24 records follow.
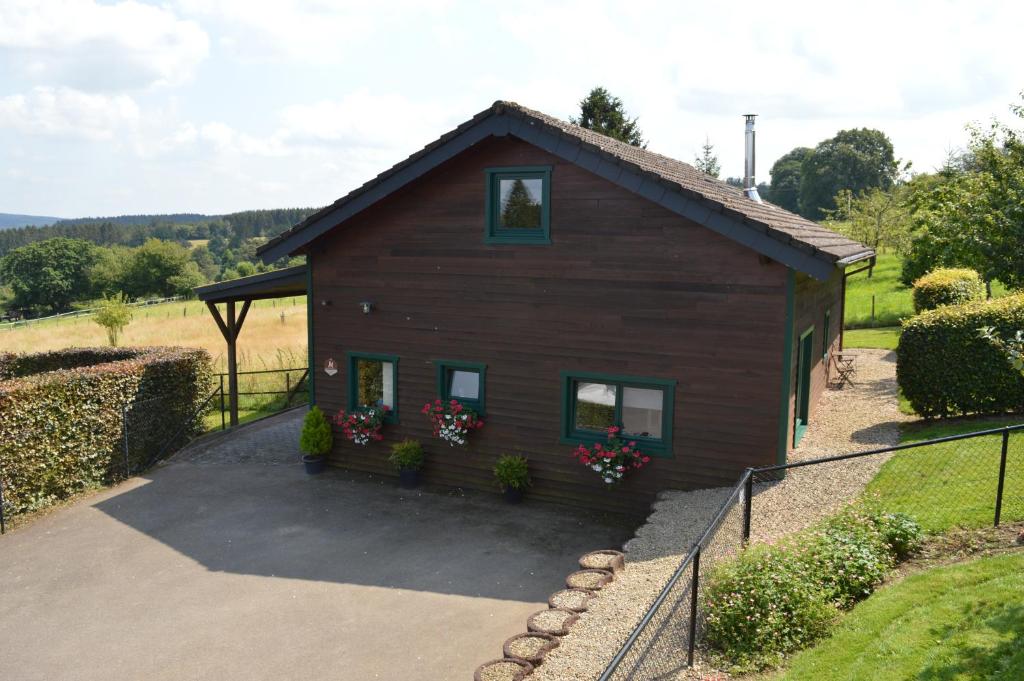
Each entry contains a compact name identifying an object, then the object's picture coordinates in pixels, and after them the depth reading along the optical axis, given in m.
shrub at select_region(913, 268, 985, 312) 19.50
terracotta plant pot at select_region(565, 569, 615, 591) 7.96
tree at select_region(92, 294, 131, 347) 29.83
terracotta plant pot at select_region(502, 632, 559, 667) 6.68
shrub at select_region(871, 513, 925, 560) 7.56
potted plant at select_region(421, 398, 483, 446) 12.12
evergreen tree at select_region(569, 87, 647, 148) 41.22
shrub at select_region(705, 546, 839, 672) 6.24
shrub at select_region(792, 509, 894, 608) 6.84
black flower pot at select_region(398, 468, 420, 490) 12.75
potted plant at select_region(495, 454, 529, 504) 11.80
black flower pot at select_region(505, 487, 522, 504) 11.91
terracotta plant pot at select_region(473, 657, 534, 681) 6.45
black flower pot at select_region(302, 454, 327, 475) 13.64
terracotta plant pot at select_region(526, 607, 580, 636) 7.07
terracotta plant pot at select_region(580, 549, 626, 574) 8.34
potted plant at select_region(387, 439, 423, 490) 12.63
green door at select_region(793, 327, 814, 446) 12.78
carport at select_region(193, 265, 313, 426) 14.02
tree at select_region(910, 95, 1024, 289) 17.19
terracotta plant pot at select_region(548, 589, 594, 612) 7.49
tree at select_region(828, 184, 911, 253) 41.06
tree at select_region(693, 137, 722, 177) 61.03
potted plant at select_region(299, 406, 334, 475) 13.47
